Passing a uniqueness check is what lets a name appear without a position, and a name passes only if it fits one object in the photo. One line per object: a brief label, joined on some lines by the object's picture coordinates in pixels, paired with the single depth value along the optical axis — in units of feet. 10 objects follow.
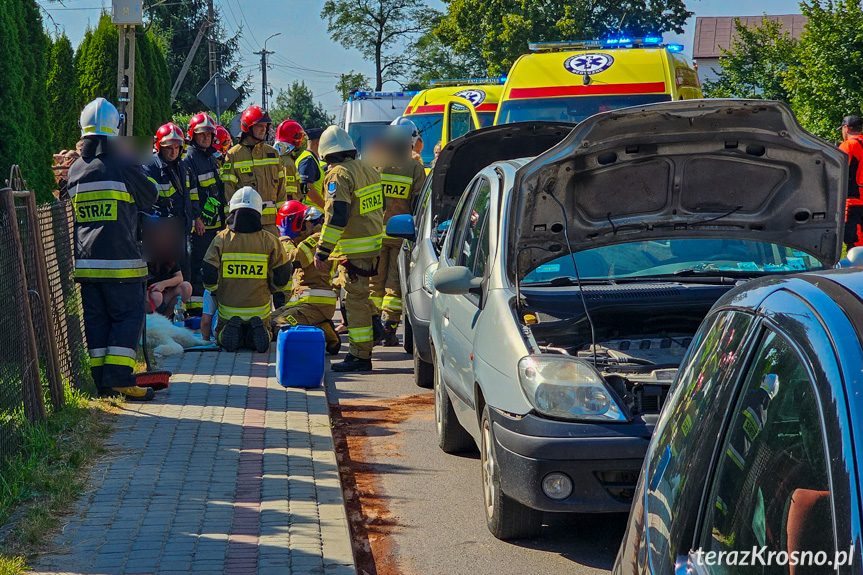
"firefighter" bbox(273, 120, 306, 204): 47.19
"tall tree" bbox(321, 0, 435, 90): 207.10
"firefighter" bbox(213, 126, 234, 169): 47.01
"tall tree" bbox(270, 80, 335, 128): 308.40
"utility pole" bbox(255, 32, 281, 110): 252.01
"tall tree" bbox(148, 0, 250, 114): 178.09
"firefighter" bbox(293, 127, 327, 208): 43.45
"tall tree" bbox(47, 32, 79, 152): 68.95
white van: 79.41
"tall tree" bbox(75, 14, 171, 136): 76.28
